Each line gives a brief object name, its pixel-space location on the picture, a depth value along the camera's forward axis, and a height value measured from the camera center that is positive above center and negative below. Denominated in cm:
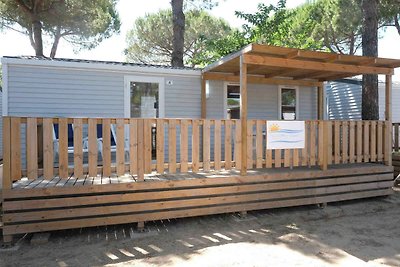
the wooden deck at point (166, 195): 374 -92
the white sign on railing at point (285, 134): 498 -10
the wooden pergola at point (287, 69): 476 +116
